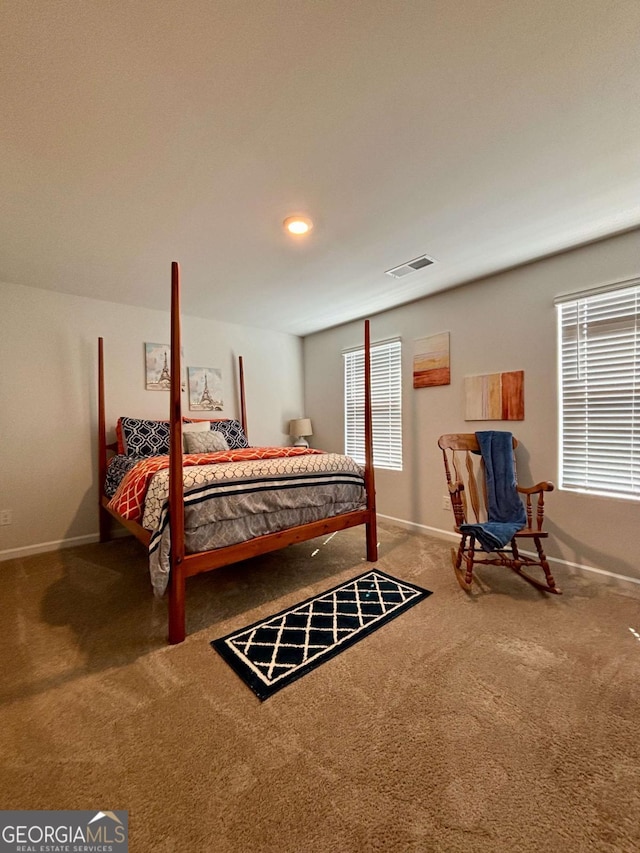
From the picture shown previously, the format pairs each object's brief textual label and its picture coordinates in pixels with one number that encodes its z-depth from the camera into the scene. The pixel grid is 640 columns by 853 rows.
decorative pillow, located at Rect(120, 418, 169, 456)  3.26
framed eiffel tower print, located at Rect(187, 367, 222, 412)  4.02
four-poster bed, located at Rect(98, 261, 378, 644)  1.78
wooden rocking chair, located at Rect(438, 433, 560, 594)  2.35
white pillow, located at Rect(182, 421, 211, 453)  3.68
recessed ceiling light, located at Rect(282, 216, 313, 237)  2.18
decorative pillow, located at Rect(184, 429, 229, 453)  3.26
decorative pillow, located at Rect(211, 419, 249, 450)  3.85
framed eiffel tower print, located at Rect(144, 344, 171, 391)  3.72
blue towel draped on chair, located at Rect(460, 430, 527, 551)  2.55
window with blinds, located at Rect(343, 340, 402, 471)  3.81
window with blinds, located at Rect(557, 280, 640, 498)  2.36
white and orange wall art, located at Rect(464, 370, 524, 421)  2.85
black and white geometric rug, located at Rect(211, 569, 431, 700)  1.60
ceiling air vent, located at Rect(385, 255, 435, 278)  2.74
